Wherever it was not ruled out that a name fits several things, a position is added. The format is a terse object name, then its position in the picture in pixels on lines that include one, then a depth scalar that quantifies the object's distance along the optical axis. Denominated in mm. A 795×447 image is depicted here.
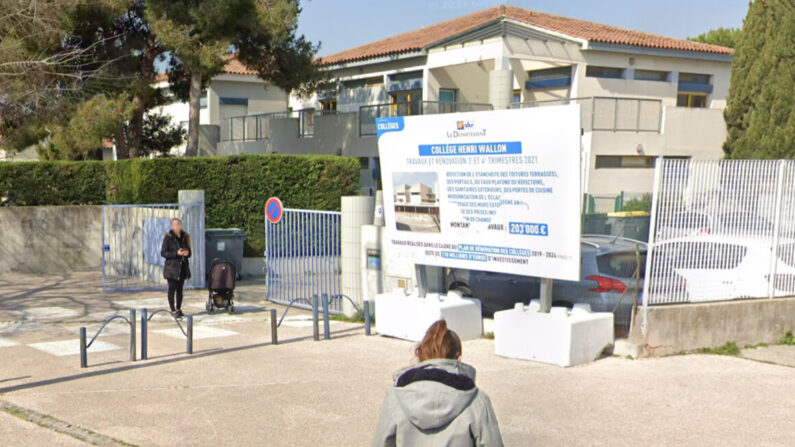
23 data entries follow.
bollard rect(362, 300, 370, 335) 11180
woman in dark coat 12523
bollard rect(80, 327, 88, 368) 9035
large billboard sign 8852
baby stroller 13148
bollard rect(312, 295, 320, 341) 10874
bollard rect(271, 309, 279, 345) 10452
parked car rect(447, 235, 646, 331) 9648
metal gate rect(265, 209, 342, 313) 13570
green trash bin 16906
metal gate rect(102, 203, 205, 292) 16109
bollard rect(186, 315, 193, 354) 9734
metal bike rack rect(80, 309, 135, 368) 8960
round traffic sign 13633
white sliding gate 9312
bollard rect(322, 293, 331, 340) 10859
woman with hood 3350
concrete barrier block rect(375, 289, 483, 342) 10453
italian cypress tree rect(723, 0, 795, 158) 26422
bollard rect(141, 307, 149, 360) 9438
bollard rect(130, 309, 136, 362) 9392
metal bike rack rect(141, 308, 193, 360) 9481
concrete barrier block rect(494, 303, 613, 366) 9047
